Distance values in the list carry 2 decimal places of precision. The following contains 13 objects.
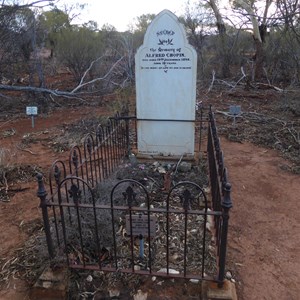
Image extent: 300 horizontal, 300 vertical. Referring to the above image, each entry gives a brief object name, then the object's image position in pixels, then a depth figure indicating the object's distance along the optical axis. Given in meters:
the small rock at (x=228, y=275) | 2.56
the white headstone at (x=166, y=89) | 4.30
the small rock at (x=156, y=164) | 4.71
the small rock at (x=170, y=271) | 2.48
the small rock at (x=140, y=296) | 2.30
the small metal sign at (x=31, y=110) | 6.92
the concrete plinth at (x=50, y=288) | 2.33
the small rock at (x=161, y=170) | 4.48
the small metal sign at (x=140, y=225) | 2.34
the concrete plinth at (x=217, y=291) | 2.20
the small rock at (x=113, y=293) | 2.34
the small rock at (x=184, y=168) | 4.53
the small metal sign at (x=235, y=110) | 6.58
